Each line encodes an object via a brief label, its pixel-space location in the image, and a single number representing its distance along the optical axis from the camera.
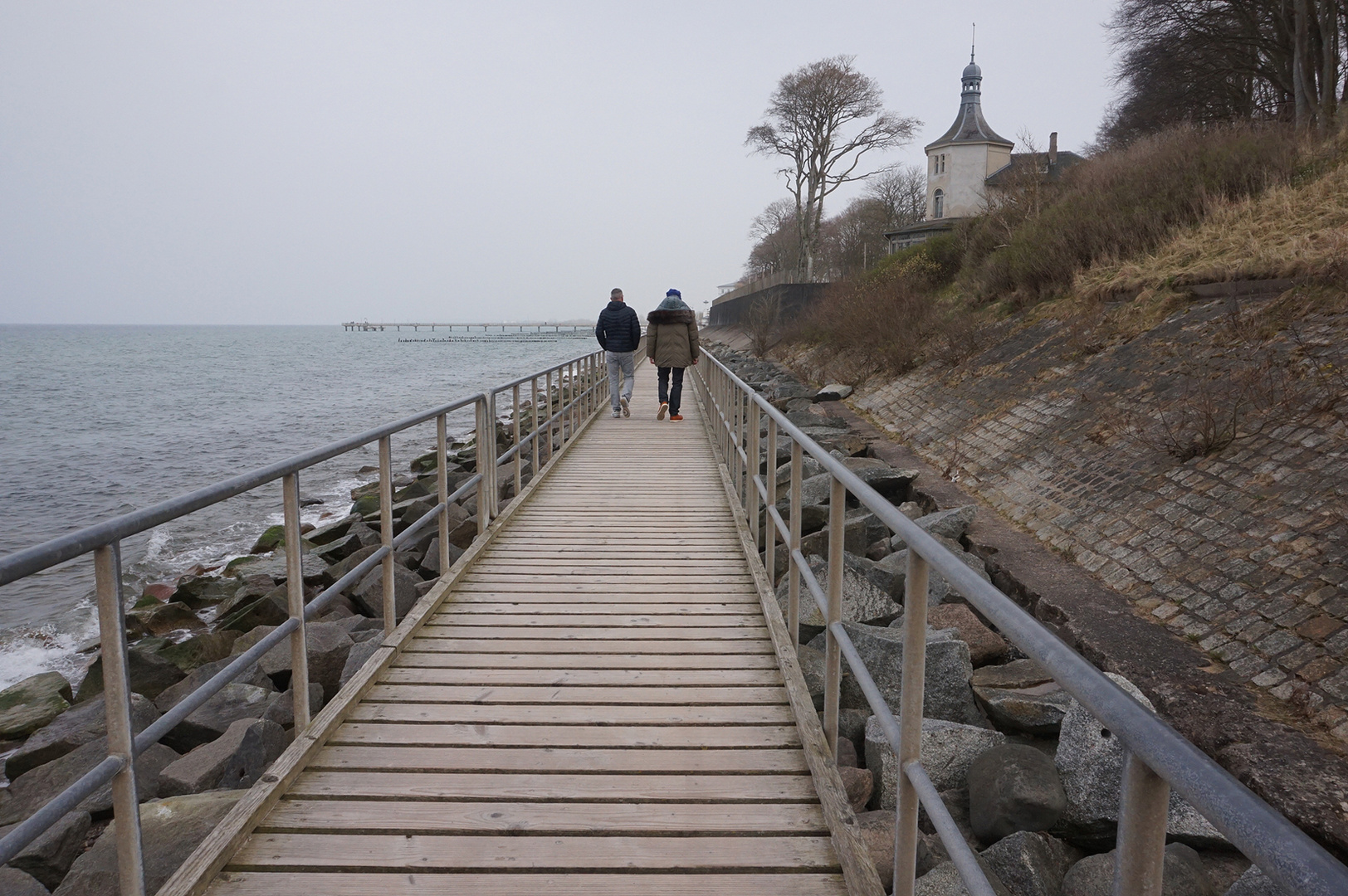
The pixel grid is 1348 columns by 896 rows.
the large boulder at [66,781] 4.37
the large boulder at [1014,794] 3.16
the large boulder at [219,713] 4.78
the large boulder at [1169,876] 2.73
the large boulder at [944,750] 3.54
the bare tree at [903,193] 62.12
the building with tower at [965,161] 54.41
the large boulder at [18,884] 3.40
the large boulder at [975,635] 4.83
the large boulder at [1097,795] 3.05
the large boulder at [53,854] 3.69
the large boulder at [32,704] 6.11
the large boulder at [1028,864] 2.83
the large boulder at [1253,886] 2.56
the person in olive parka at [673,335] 12.52
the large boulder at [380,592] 6.33
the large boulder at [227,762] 3.87
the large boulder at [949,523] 6.95
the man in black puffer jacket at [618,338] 12.72
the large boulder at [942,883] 2.65
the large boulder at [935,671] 4.07
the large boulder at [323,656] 5.34
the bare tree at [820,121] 36.59
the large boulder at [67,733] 5.36
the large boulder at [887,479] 8.97
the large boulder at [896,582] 5.49
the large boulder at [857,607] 5.02
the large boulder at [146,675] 6.59
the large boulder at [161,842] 3.00
